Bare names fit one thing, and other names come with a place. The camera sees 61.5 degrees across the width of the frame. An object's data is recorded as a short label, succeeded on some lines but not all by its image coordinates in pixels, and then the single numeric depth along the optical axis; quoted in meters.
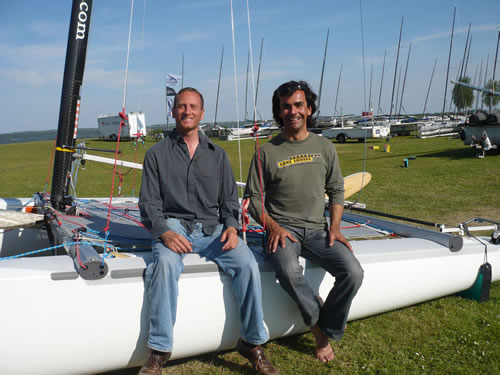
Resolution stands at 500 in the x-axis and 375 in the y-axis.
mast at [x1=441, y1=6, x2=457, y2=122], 31.35
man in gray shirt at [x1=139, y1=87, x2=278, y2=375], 2.20
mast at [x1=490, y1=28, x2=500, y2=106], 21.92
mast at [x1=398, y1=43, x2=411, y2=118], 33.17
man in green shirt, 2.48
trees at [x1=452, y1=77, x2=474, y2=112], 46.69
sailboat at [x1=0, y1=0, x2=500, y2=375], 2.08
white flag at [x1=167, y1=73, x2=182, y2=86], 12.49
